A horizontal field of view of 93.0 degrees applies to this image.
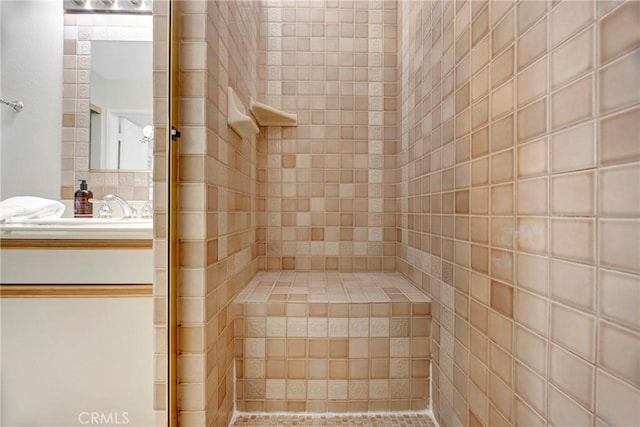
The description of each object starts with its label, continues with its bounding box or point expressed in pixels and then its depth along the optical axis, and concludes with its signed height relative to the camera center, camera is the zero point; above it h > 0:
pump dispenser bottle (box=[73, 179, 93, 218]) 1.18 +0.03
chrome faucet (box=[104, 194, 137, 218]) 1.25 +0.01
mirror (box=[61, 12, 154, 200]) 1.24 +0.47
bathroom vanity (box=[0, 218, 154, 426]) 0.94 -0.36
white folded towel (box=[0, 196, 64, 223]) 0.81 +0.01
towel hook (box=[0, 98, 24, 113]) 0.79 +0.29
